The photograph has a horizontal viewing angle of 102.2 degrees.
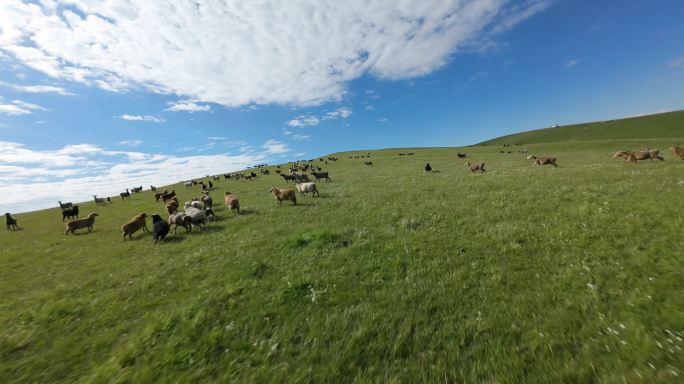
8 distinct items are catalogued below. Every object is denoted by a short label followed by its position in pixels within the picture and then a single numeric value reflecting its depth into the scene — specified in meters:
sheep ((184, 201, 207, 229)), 19.80
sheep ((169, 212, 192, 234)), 19.28
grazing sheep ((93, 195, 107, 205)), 52.27
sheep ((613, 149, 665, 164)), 29.55
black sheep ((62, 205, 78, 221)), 36.45
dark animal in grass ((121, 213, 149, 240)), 20.23
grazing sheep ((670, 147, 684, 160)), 27.28
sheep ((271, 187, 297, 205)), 23.99
